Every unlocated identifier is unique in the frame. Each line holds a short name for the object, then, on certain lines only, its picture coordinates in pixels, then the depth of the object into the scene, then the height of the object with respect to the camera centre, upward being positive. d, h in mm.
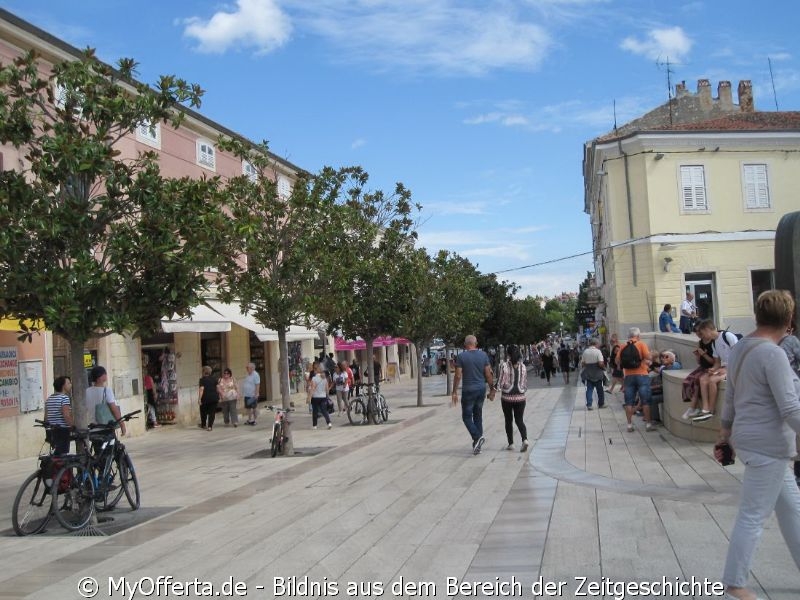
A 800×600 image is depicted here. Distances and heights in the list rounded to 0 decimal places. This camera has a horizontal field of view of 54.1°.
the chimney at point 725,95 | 37844 +11471
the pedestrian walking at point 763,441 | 4270 -613
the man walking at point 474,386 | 12227 -638
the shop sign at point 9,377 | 15070 -173
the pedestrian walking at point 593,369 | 18703 -732
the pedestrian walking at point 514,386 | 12266 -681
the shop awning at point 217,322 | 19444 +941
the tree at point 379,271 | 20875 +2144
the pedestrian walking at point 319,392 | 19219 -969
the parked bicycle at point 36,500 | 8172 -1403
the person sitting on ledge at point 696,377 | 10320 -592
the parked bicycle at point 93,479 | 8289 -1276
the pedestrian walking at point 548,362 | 37366 -1019
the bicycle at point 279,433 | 14195 -1421
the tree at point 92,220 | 8367 +1594
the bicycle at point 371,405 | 19766 -1407
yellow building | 25891 +4045
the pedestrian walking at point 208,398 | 20875 -1076
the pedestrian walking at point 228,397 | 21586 -1084
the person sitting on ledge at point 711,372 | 10020 -521
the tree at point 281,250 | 14055 +1883
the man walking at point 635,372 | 13453 -619
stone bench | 10812 -1235
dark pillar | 8172 +781
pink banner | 39375 +345
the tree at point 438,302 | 24891 +1526
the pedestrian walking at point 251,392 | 21594 -995
